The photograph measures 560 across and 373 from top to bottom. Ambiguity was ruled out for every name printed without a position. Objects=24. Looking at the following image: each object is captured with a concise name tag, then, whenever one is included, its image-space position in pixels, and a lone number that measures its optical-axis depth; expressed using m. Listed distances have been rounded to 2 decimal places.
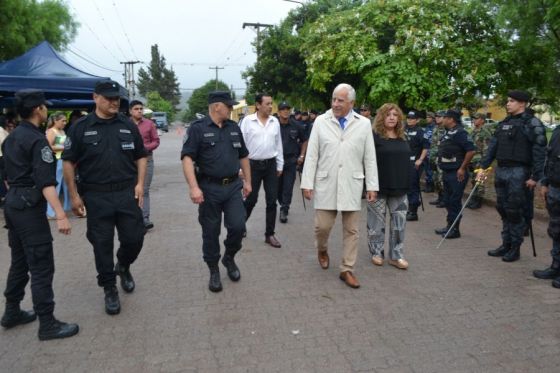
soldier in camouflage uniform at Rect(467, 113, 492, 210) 8.64
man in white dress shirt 5.76
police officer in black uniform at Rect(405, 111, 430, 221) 7.50
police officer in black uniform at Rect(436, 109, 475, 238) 6.35
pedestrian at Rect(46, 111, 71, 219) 7.93
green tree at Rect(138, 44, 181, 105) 116.94
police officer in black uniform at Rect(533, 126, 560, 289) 4.55
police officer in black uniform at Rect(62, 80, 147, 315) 3.71
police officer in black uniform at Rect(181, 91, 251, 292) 4.28
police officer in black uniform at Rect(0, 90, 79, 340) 3.28
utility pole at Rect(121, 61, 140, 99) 69.50
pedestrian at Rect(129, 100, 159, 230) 6.90
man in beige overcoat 4.44
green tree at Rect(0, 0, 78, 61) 14.62
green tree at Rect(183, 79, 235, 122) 100.91
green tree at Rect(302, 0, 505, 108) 10.54
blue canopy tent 8.28
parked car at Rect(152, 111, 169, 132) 62.70
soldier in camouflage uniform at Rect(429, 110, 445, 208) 9.50
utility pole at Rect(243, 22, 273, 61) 34.06
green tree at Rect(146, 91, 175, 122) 93.79
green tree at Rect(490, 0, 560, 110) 7.54
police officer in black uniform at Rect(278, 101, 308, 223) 7.27
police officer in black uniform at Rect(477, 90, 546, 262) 5.04
